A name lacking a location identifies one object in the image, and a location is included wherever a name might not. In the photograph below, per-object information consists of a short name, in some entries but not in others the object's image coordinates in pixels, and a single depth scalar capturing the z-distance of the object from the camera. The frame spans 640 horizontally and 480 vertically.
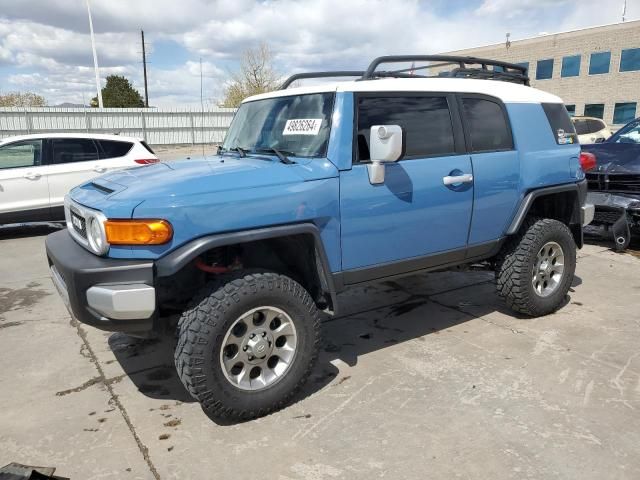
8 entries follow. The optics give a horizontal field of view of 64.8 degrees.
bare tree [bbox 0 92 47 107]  44.34
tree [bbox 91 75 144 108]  41.28
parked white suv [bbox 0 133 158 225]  7.88
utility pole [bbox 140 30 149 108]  45.53
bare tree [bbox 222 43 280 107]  36.59
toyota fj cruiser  2.66
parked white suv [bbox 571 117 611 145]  13.91
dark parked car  6.36
